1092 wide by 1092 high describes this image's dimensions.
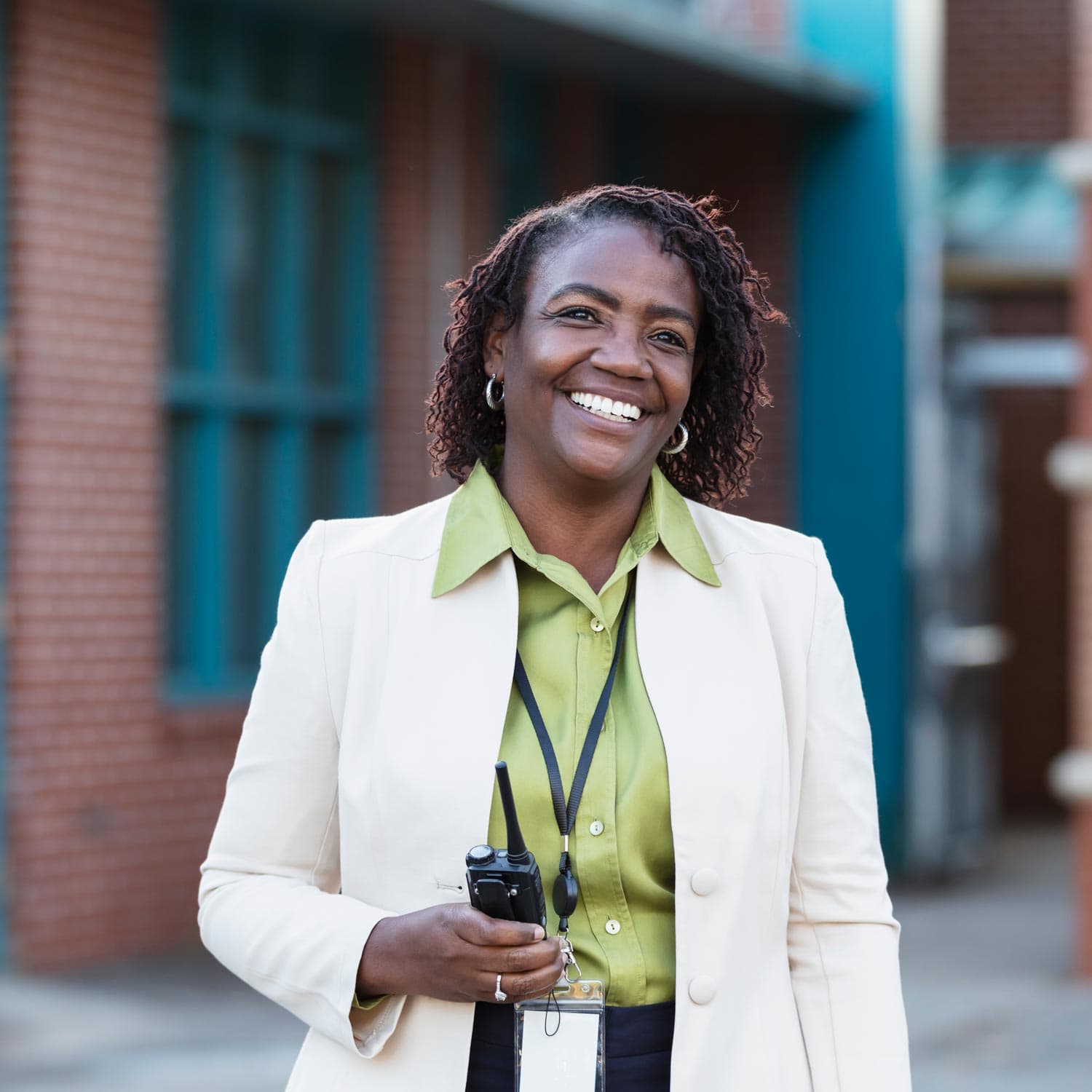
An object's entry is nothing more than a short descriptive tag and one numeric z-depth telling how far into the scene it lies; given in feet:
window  27.66
